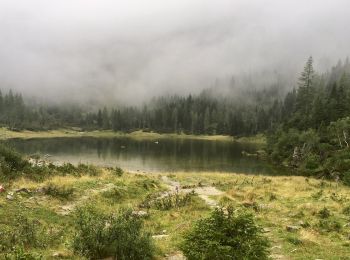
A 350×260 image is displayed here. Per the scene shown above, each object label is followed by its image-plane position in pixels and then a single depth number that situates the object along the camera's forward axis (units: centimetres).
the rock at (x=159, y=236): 1780
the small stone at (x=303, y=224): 2048
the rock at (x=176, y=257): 1427
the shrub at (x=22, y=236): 1387
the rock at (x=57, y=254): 1284
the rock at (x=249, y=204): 2678
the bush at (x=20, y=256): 973
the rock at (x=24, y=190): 2486
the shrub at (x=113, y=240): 1283
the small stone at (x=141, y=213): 2297
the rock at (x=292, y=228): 1938
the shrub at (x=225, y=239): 1140
